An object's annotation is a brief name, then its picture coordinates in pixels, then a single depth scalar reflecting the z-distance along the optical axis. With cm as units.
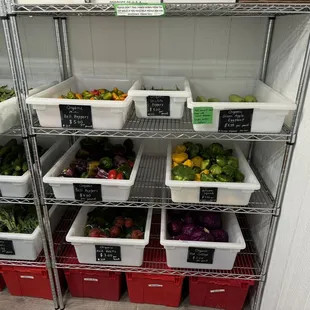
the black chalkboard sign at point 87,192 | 138
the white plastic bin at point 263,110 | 119
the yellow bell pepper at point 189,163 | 147
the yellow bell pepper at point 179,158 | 151
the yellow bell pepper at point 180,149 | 160
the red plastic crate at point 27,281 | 162
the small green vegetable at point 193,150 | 156
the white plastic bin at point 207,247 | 140
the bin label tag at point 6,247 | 154
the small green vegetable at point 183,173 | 134
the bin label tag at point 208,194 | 132
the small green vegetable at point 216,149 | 156
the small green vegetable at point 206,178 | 135
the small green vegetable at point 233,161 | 146
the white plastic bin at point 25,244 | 150
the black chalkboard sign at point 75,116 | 127
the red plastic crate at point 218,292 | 156
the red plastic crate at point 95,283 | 162
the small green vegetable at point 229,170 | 139
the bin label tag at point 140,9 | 107
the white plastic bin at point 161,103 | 129
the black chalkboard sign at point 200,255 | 144
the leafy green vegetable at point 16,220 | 159
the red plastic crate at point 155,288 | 158
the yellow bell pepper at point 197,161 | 150
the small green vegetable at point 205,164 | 147
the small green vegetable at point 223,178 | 136
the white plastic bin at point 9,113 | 132
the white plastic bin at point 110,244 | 144
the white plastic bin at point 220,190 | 130
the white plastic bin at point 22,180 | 140
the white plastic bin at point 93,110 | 124
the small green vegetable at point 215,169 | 140
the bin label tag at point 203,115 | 120
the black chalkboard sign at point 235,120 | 122
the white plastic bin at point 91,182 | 135
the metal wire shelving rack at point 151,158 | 113
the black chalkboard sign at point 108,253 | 148
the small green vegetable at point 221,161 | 144
